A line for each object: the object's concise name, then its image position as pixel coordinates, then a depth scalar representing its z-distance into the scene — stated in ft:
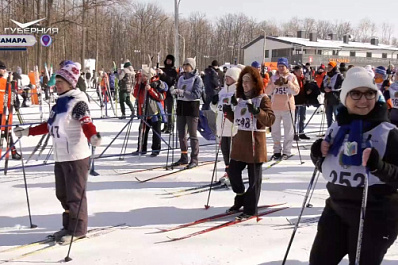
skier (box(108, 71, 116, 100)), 66.55
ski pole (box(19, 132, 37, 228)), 14.81
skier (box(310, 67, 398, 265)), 7.64
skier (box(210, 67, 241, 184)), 18.57
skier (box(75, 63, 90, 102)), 34.19
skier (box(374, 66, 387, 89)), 26.81
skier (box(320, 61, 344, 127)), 31.96
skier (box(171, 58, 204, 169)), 23.72
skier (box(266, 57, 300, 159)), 26.30
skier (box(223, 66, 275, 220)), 14.93
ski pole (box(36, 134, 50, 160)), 27.30
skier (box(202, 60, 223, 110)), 38.40
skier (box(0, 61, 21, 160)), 24.60
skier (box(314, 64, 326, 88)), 41.38
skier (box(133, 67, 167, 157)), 27.61
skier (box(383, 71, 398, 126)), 19.42
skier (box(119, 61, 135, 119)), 45.09
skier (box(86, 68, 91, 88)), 110.75
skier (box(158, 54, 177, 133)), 32.07
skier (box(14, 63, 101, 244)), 12.98
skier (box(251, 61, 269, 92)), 30.16
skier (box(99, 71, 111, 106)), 62.17
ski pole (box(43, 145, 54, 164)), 26.18
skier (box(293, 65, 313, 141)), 34.24
